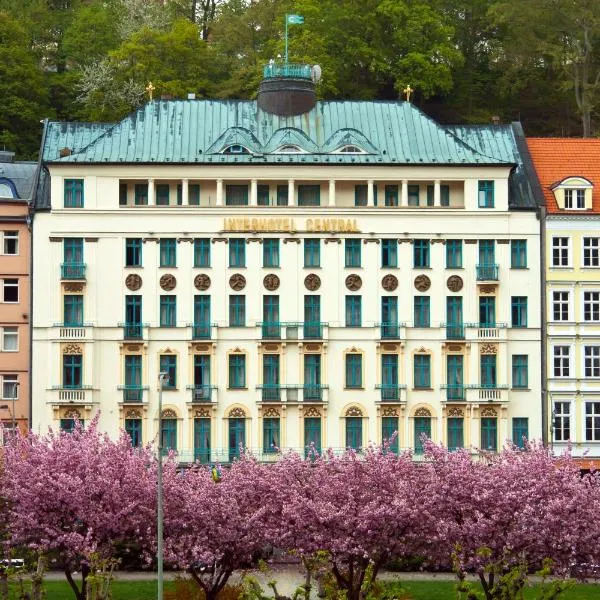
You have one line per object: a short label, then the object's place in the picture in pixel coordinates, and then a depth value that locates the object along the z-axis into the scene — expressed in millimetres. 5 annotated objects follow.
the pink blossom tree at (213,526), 82312
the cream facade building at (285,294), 110125
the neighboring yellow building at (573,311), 111438
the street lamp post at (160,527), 74450
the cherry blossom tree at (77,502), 83625
